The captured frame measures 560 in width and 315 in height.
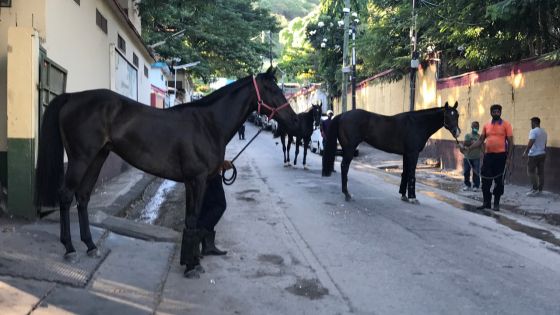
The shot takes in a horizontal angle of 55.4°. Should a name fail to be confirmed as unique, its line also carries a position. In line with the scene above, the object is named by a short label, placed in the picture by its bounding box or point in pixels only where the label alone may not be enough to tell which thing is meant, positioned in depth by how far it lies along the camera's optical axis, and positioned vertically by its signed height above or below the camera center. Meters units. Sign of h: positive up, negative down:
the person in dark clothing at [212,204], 6.00 -0.68
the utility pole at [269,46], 36.53 +7.14
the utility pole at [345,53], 25.84 +4.77
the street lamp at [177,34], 26.12 +5.48
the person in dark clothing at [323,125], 15.93 +0.65
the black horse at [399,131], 10.99 +0.35
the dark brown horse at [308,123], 16.95 +0.78
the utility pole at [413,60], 18.59 +3.40
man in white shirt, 11.98 -0.07
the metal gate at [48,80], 7.19 +0.90
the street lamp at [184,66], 28.55 +4.24
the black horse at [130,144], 5.33 -0.02
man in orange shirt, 10.05 -0.02
